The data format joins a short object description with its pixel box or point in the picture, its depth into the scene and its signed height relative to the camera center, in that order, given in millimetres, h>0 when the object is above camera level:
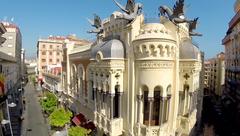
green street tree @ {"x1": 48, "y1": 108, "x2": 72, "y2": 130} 20199 -6095
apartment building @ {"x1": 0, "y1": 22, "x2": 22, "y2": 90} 42015 +6784
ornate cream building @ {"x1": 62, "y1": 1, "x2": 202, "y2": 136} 12604 -609
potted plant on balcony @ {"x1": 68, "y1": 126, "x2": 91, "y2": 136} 15268 -5899
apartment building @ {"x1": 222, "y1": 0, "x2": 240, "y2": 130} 32085 -27
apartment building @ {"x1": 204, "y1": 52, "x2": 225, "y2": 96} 52273 -2764
